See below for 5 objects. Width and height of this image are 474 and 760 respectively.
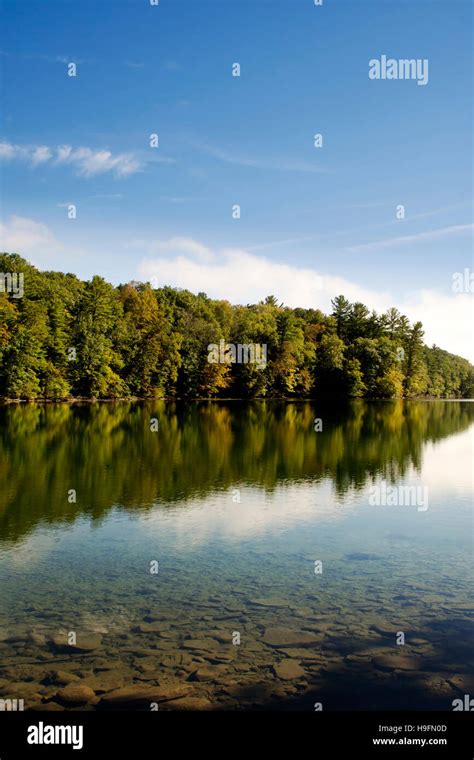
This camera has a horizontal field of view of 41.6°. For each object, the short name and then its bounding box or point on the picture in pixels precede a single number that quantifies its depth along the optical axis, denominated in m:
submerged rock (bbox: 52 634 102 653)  8.42
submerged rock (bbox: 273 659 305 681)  7.80
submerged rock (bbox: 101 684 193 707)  7.11
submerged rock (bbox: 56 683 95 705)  7.08
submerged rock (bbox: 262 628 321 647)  8.70
